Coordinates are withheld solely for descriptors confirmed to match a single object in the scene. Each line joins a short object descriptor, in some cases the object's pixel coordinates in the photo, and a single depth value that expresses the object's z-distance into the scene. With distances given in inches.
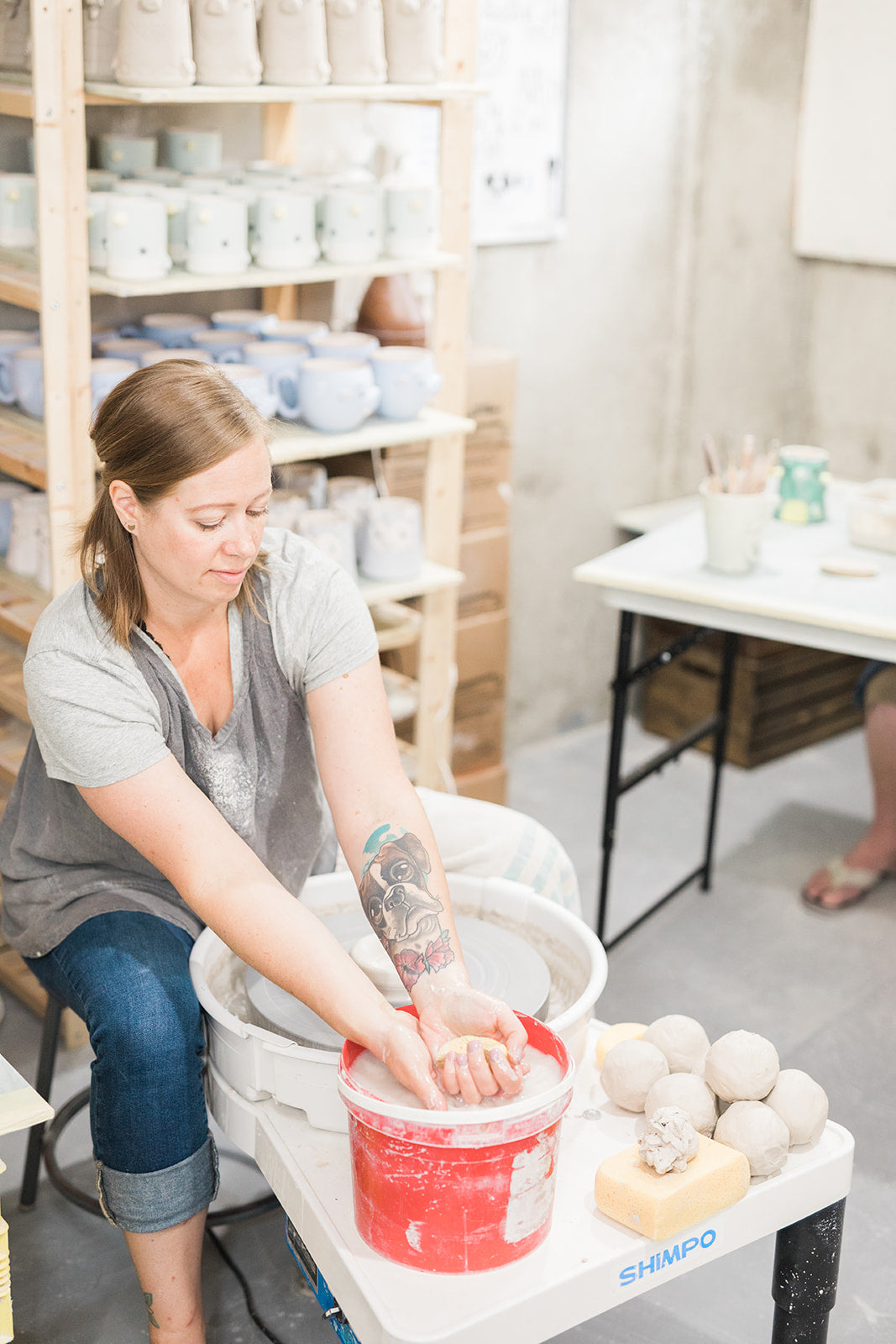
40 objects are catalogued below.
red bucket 47.6
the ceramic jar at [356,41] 91.1
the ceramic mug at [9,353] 89.5
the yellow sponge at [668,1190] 50.6
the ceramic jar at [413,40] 93.5
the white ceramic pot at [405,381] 100.9
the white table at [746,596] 91.5
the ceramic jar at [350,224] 95.4
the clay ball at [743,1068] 56.4
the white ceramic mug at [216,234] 89.9
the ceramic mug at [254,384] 92.0
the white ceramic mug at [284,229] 92.4
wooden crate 141.3
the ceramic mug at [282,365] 97.0
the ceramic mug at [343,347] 102.1
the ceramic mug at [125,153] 100.8
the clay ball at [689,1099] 55.8
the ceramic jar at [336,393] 96.2
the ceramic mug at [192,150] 104.7
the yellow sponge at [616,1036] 61.6
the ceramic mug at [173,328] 101.0
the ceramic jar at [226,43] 85.6
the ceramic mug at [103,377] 88.0
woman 58.9
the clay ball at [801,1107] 55.2
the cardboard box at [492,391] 118.0
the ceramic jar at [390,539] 103.3
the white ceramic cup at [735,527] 97.7
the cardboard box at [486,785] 126.3
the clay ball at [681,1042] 60.0
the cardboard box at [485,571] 122.8
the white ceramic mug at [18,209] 86.4
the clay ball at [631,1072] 57.4
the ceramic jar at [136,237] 85.4
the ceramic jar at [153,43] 82.6
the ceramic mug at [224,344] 98.1
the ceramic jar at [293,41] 88.6
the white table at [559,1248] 48.5
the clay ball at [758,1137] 53.7
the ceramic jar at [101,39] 85.3
